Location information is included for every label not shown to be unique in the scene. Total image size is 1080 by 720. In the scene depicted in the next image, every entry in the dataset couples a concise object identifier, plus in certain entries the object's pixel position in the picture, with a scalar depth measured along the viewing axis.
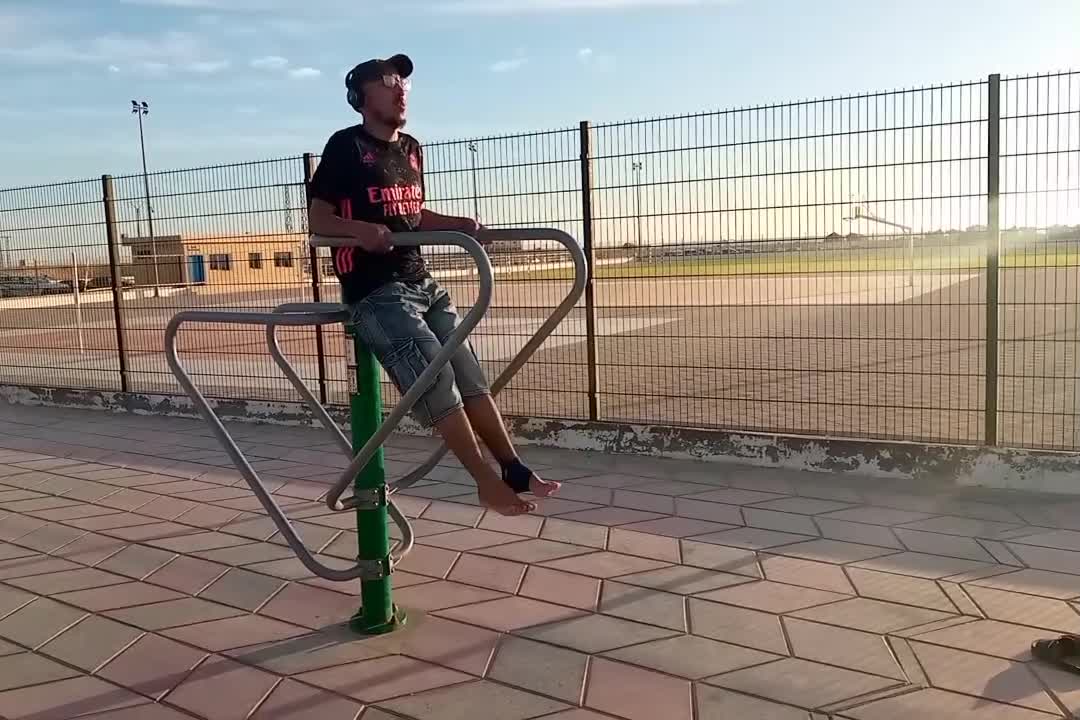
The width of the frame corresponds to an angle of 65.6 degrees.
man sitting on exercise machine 2.54
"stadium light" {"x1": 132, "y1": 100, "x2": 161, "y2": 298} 6.71
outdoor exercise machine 2.68
